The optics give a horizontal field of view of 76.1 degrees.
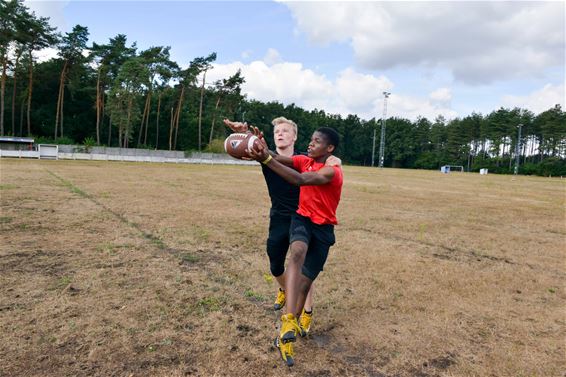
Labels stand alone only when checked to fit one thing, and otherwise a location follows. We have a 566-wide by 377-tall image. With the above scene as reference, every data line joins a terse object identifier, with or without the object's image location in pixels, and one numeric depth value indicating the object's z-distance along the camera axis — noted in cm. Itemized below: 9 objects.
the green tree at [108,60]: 5381
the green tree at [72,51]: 4956
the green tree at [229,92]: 6278
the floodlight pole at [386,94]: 7325
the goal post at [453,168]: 7029
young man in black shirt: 359
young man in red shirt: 308
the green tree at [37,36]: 4542
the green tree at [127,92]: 5252
